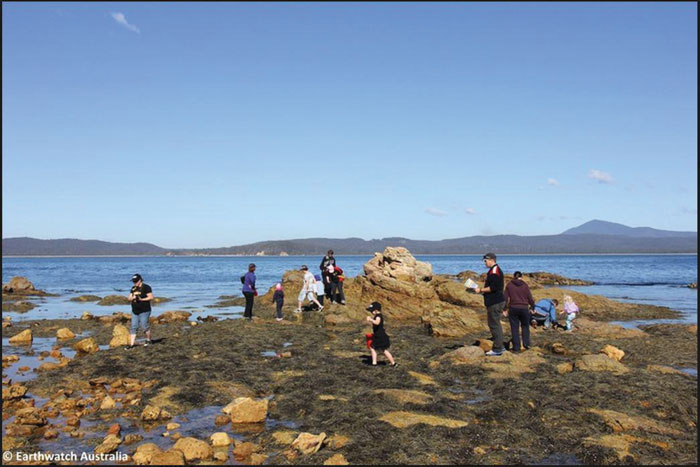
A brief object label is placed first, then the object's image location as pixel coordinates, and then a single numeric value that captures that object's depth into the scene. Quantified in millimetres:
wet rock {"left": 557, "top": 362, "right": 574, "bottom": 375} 12824
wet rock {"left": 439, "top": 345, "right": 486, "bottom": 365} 13766
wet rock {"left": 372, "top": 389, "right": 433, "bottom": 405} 10328
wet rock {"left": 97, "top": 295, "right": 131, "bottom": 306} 36616
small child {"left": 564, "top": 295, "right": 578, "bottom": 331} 20870
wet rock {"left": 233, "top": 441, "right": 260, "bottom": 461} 7820
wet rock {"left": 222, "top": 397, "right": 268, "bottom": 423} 9445
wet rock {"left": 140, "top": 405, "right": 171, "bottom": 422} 9500
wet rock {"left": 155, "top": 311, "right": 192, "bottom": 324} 25333
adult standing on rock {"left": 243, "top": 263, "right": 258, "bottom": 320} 23484
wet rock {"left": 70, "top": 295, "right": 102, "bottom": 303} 39094
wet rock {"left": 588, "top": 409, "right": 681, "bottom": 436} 8820
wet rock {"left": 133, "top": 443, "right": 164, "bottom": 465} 7391
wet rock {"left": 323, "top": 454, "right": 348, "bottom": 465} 7492
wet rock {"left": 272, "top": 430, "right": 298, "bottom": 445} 8336
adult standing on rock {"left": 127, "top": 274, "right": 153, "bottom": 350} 16141
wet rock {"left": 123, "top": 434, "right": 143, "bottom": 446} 8334
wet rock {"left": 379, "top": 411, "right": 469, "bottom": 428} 9023
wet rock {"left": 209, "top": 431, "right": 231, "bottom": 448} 8156
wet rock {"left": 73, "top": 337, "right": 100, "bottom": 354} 16516
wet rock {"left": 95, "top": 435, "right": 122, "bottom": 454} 7828
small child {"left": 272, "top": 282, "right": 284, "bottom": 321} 23719
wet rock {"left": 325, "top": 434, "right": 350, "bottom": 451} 8156
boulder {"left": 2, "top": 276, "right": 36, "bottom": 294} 45816
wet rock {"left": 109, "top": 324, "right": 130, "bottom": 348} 17250
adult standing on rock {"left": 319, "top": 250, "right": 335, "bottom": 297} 27184
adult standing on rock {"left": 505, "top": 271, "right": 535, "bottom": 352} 14836
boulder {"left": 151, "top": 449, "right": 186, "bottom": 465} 7383
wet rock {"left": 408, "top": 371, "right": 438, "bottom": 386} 12045
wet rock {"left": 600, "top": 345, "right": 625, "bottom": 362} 14922
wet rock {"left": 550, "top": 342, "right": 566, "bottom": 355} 15578
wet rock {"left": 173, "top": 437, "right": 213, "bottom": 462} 7651
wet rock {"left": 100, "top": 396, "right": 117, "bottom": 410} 10152
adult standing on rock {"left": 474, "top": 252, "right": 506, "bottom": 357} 14062
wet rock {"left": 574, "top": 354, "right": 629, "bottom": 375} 12797
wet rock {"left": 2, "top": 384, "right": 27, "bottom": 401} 10703
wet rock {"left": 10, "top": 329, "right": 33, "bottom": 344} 18828
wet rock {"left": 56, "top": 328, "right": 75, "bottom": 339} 20000
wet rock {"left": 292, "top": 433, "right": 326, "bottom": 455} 7859
